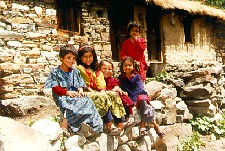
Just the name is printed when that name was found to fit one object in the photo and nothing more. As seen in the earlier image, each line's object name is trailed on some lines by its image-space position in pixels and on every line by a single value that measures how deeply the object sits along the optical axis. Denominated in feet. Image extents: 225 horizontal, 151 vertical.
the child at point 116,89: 12.51
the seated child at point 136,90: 13.07
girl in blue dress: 10.45
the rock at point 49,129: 9.30
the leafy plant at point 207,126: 20.84
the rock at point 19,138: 7.70
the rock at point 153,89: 16.90
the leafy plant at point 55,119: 12.09
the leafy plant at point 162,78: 22.81
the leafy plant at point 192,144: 17.55
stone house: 18.26
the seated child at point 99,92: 11.27
